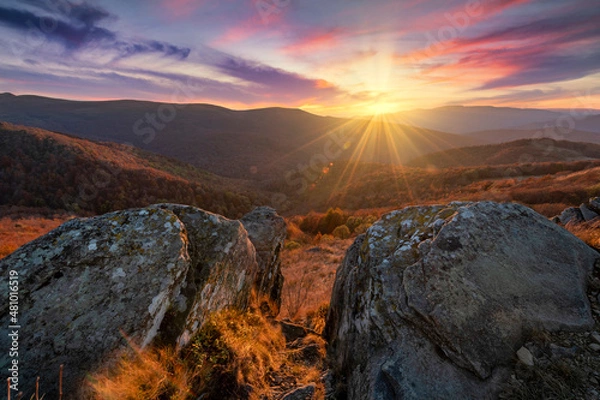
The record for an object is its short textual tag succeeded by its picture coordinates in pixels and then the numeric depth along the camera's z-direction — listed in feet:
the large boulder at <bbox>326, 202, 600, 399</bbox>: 11.33
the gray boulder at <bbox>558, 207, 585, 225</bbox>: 23.73
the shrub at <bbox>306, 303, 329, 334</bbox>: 24.06
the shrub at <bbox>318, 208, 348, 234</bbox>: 92.69
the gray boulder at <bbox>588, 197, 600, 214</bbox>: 22.95
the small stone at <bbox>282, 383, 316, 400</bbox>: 13.85
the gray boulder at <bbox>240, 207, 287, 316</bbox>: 26.32
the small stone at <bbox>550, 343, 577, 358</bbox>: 10.26
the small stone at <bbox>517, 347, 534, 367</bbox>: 10.46
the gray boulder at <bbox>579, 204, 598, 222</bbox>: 22.71
